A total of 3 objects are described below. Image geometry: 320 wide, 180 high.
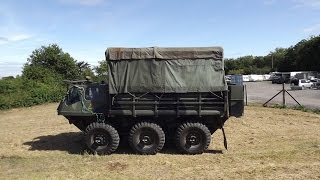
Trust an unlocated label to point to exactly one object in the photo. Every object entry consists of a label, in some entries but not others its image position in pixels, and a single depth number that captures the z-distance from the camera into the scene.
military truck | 7.44
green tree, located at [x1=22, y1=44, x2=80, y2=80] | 31.63
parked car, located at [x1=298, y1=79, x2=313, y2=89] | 29.87
